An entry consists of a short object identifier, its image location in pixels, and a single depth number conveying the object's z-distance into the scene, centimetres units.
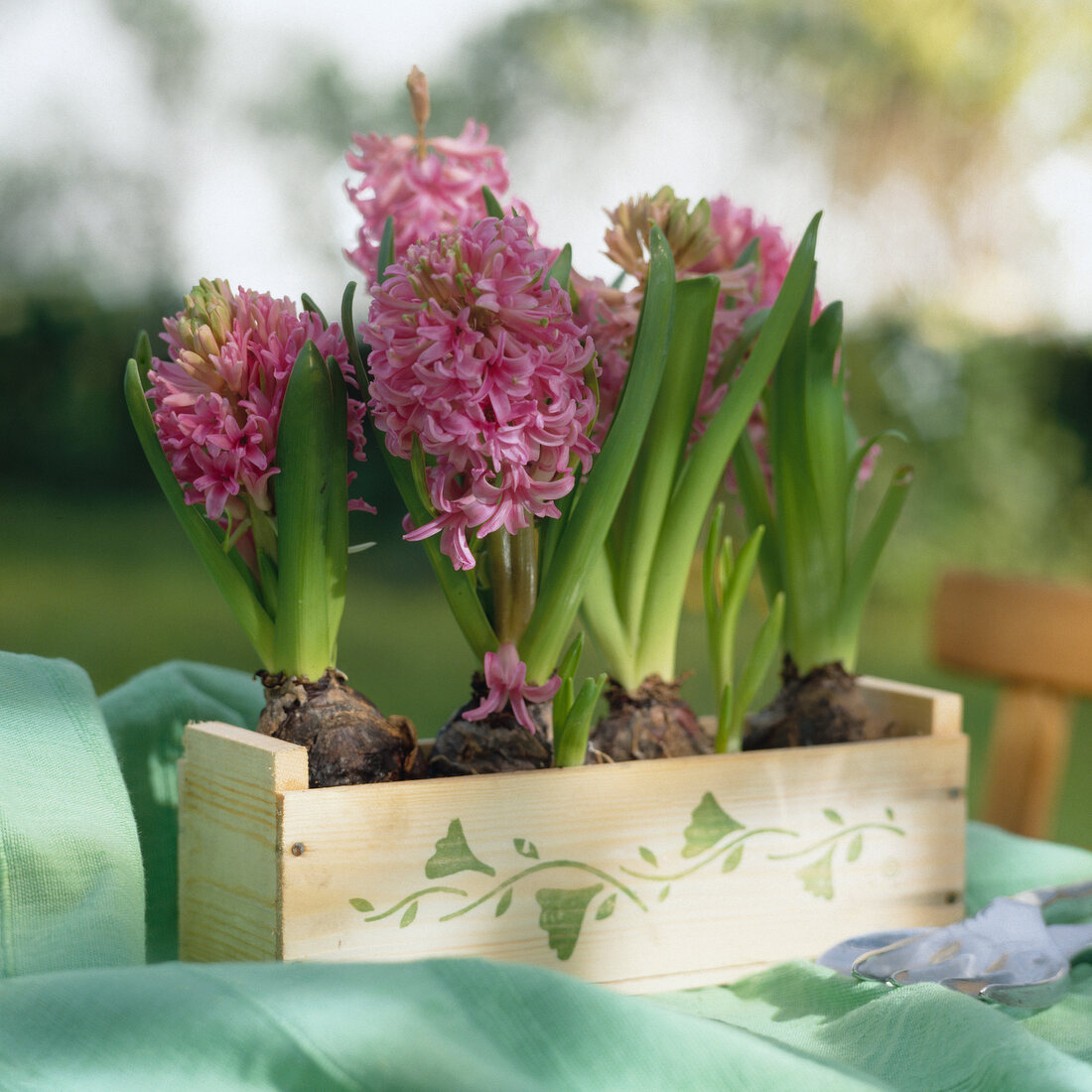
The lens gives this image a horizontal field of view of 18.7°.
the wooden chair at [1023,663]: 179
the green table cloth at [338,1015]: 107
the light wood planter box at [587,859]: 120
